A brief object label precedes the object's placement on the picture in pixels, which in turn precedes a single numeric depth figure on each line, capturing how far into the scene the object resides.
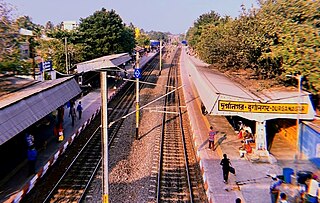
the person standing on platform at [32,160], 14.56
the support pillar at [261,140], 17.27
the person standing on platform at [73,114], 23.04
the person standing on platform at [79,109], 24.97
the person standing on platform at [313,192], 11.84
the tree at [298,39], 17.27
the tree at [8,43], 15.37
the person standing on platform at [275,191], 12.19
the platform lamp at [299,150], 15.47
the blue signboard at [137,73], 21.09
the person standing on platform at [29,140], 15.94
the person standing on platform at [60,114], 20.15
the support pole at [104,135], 9.38
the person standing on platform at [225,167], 14.40
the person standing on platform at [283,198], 11.30
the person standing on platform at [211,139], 18.39
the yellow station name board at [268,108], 16.36
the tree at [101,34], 43.50
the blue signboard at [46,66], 27.42
